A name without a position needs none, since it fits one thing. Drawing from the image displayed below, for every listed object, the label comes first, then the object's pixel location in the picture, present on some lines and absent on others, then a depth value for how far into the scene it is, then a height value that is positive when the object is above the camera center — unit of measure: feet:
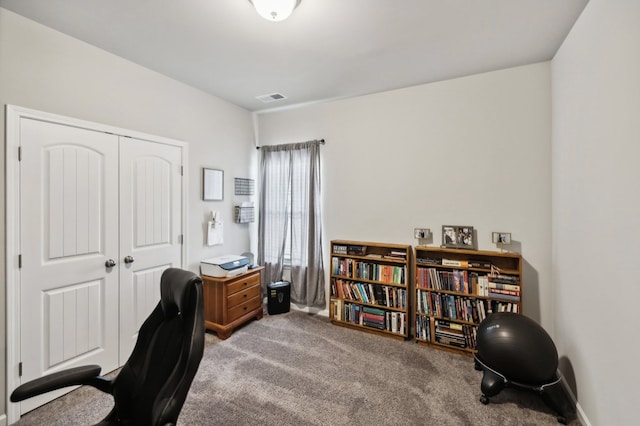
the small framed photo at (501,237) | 8.67 -0.82
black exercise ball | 6.26 -3.29
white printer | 10.21 -2.03
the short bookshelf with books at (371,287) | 9.97 -2.86
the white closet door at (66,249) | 6.50 -0.92
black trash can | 12.00 -3.73
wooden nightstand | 9.97 -3.37
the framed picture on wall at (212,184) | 10.94 +1.19
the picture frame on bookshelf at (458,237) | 9.34 -0.86
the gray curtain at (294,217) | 12.05 -0.20
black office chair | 3.34 -2.10
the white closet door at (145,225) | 8.35 -0.37
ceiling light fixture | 5.61 +4.29
